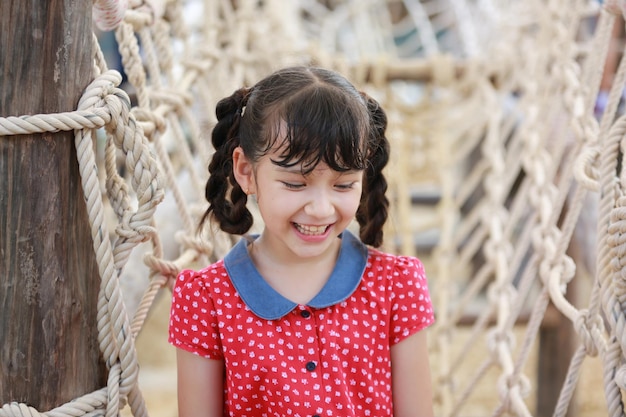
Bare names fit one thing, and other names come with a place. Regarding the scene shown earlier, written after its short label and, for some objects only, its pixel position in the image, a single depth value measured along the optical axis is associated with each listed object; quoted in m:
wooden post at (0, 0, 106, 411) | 1.52
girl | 1.59
